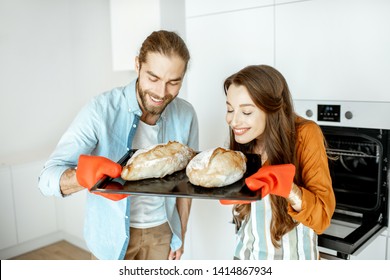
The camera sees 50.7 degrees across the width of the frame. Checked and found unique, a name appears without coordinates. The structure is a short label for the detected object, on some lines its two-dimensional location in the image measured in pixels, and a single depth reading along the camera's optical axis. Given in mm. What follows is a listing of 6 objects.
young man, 1257
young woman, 1159
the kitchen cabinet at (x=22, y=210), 2715
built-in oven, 1482
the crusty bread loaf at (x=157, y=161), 1073
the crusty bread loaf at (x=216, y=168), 1034
